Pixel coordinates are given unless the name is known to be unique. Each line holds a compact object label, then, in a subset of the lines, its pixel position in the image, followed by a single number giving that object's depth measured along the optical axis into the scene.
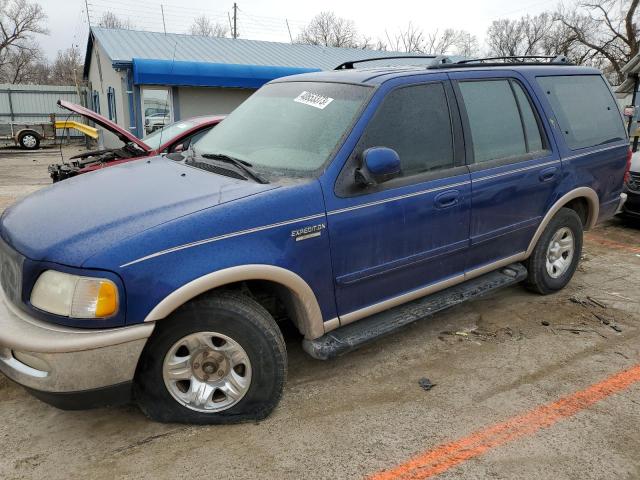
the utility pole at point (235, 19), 47.00
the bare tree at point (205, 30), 57.00
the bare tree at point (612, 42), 37.09
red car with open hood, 6.12
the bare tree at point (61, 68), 55.14
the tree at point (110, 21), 56.72
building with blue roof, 16.75
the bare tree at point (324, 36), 60.72
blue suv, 2.41
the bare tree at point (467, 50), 58.20
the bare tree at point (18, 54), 47.09
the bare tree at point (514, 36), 57.72
